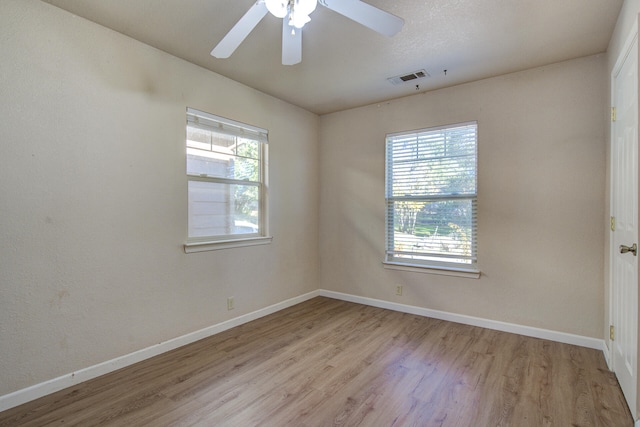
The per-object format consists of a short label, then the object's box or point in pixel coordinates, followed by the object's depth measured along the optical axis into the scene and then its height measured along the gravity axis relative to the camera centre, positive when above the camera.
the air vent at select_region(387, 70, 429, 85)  3.13 +1.37
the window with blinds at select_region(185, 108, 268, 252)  3.02 +0.31
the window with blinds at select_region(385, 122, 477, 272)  3.40 +0.16
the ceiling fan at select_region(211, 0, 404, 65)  1.52 +0.99
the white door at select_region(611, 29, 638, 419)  1.80 -0.05
